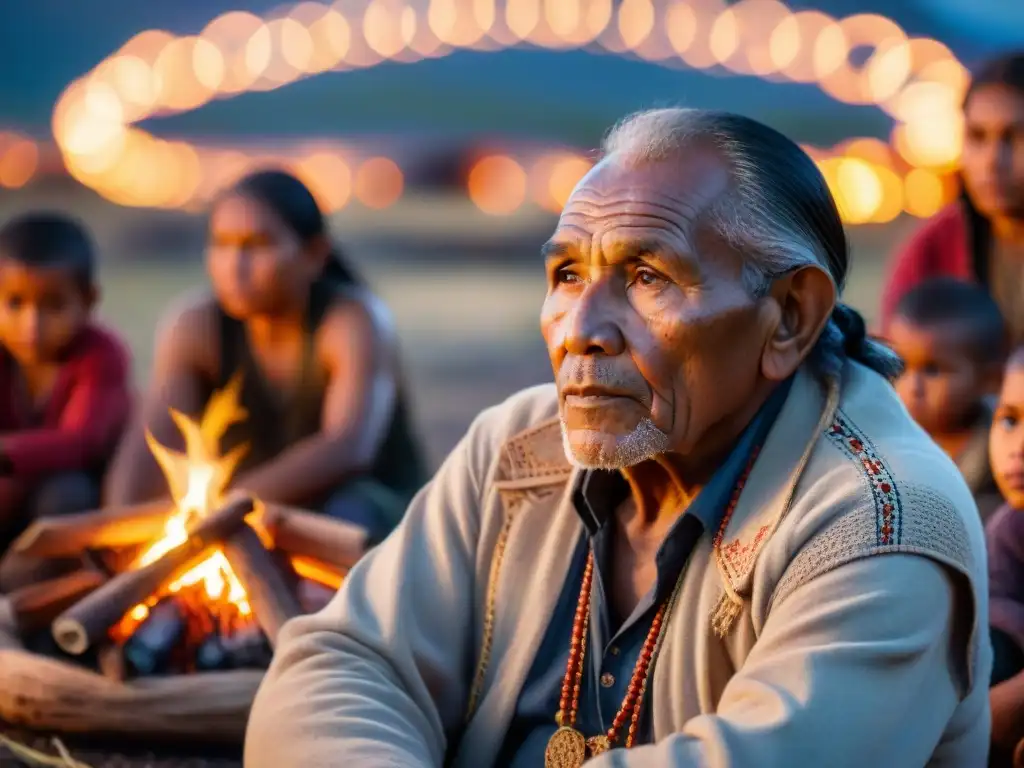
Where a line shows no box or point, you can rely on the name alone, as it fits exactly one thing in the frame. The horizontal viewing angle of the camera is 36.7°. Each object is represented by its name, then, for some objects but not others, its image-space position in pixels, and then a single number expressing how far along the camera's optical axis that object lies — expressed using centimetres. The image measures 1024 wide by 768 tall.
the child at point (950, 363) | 435
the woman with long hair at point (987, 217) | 496
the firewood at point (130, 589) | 370
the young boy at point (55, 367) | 509
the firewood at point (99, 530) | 409
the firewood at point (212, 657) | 380
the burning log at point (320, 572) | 385
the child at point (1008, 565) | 316
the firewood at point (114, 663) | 373
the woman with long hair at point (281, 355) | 485
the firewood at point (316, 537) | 378
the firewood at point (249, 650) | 376
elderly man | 217
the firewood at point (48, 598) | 402
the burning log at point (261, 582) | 369
